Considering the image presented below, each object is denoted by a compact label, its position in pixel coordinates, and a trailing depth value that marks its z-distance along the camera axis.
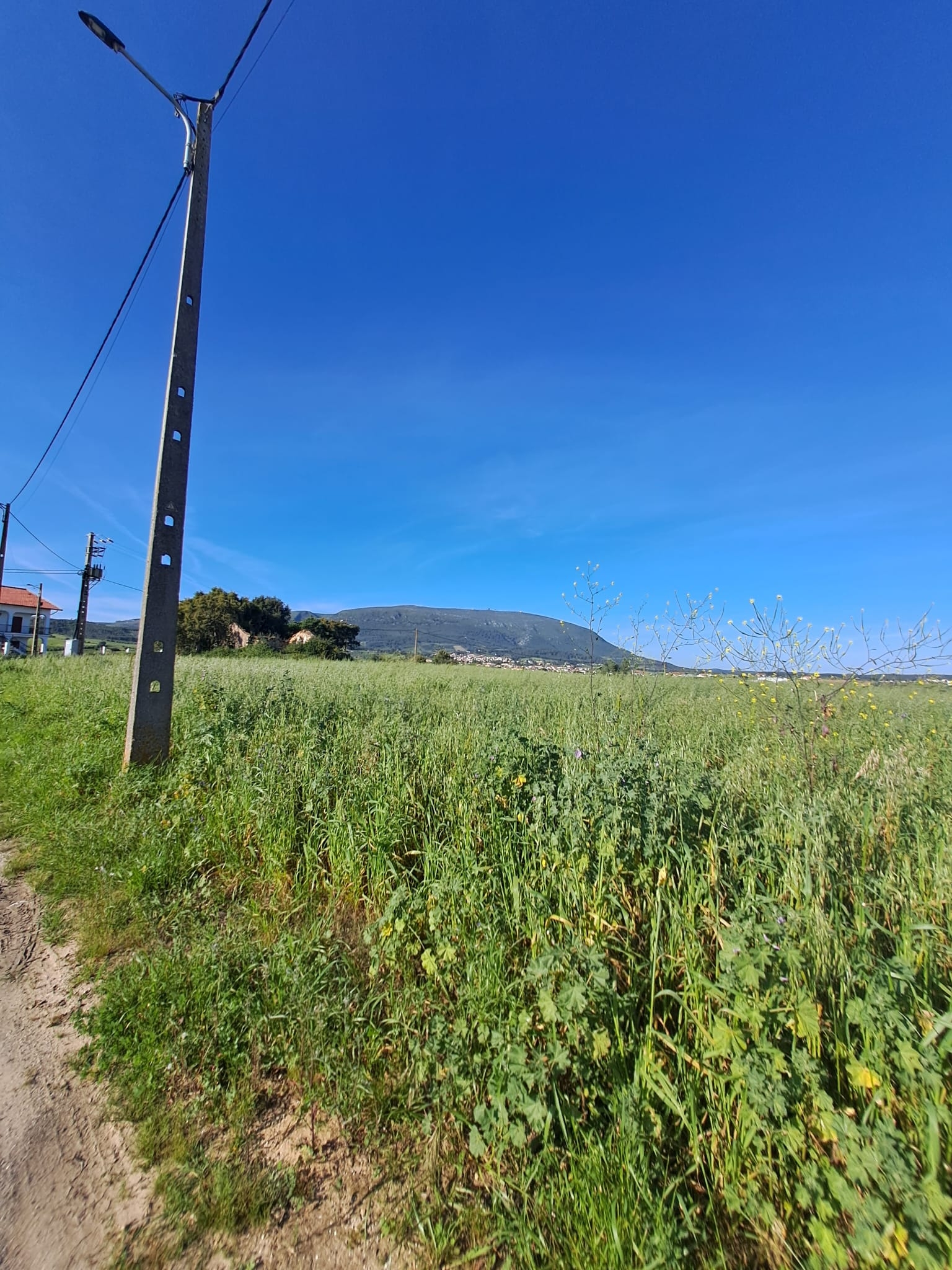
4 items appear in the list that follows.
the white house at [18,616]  54.12
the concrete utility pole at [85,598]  28.35
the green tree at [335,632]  54.60
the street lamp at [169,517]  4.89
